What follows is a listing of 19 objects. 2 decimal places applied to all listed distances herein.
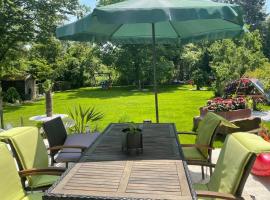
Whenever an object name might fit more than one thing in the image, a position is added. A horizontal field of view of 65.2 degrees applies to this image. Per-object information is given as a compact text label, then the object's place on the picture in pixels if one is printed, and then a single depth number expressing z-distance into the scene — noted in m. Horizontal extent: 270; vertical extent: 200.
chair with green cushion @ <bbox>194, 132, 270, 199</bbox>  1.54
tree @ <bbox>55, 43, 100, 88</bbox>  20.47
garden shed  16.03
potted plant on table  1.94
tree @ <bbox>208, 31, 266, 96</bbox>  10.52
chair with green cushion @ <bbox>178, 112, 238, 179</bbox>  2.42
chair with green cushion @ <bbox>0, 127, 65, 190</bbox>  1.95
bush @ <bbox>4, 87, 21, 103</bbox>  14.79
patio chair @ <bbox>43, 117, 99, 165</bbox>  2.62
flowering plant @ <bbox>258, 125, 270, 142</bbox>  3.22
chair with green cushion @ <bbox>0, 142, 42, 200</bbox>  1.67
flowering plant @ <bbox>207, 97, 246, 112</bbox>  4.85
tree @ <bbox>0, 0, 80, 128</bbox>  8.81
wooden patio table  1.38
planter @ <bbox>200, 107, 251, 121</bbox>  4.76
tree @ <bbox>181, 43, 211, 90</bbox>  16.75
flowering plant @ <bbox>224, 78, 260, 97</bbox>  7.70
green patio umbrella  1.98
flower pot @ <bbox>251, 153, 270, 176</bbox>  2.76
